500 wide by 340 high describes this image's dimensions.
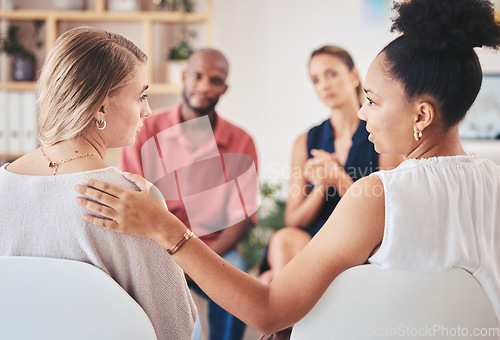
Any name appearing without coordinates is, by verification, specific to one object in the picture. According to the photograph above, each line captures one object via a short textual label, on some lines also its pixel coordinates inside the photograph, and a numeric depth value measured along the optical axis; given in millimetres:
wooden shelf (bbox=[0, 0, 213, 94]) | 3354
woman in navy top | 1825
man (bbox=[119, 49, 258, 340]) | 2046
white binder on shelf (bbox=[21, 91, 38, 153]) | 3268
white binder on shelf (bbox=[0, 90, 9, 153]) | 3270
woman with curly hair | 850
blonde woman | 911
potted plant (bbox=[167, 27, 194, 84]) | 3385
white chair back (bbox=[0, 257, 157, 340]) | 821
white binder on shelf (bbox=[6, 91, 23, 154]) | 3268
